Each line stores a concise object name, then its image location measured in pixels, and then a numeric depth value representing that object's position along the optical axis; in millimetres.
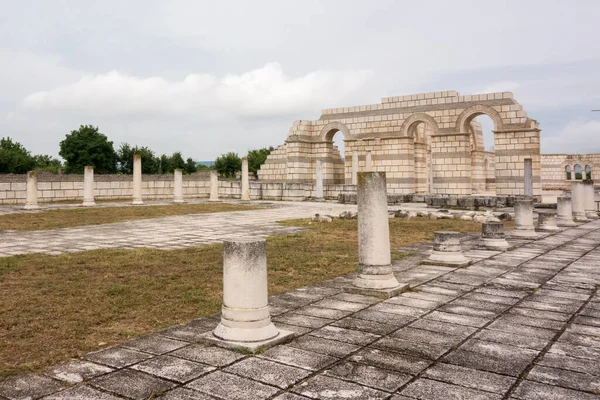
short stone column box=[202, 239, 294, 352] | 4070
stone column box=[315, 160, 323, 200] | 26141
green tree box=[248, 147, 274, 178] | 74250
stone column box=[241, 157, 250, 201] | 26453
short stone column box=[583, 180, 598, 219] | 16891
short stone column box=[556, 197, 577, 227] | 14523
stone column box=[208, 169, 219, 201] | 26238
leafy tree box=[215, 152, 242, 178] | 74562
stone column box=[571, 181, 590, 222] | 16156
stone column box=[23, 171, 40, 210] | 19641
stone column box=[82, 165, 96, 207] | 21516
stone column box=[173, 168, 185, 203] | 24062
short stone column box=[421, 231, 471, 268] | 7727
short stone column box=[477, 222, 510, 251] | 9453
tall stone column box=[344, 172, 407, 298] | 5984
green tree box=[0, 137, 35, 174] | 52031
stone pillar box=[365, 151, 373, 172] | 25159
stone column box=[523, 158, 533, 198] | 21969
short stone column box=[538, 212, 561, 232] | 12753
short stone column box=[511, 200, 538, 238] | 11398
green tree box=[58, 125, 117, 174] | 57094
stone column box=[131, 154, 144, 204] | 22609
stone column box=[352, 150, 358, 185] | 26866
